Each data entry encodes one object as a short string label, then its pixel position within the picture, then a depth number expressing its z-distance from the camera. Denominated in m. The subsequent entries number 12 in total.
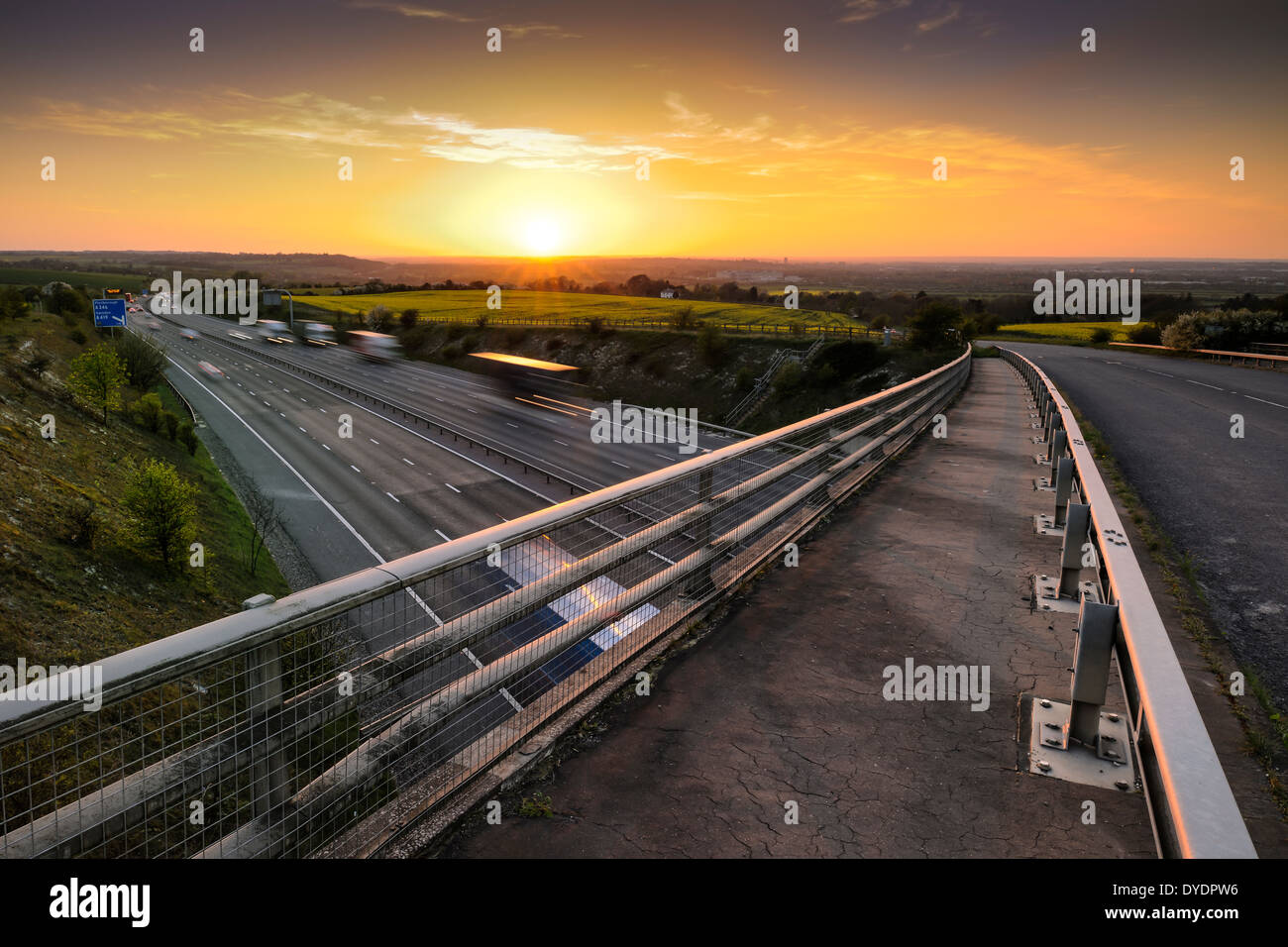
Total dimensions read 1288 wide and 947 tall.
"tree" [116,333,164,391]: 62.59
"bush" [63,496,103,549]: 26.55
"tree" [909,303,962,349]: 65.25
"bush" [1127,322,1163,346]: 54.05
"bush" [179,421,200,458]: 49.25
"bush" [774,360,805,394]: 71.03
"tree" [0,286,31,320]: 61.09
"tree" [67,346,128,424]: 44.31
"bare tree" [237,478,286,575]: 34.81
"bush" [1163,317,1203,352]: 41.38
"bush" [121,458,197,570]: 28.03
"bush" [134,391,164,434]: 48.12
